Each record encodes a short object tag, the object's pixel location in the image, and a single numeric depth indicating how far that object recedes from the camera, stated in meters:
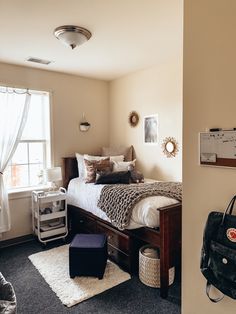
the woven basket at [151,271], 2.22
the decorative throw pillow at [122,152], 3.92
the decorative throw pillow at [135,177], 3.24
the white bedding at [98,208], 2.22
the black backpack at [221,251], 1.06
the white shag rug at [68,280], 2.16
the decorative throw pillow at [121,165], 3.51
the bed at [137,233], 2.11
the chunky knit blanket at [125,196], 2.38
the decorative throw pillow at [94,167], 3.36
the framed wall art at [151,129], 3.56
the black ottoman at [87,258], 2.33
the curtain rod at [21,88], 3.24
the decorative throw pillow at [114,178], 3.11
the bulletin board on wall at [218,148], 1.13
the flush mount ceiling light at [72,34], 2.22
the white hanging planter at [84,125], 3.98
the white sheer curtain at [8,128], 3.14
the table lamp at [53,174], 3.29
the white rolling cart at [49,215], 3.21
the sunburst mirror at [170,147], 3.29
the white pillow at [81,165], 3.65
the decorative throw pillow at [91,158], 3.58
